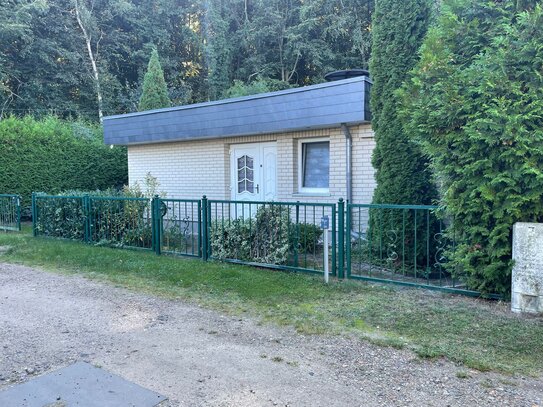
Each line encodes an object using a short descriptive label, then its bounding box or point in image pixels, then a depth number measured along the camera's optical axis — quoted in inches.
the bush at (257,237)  265.9
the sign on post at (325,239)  229.0
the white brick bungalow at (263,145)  347.6
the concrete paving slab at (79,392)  115.6
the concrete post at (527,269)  173.8
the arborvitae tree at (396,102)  272.5
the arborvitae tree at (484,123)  173.9
